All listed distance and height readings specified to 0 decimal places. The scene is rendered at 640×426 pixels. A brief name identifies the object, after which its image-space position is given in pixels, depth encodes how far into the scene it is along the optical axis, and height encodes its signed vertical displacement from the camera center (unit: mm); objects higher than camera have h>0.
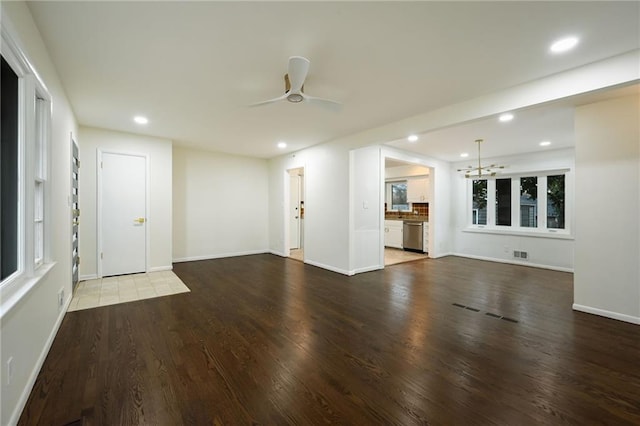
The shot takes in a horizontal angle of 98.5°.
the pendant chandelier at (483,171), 6258 +1008
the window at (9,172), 1727 +273
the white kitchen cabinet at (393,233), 8008 -602
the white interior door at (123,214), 4660 -2
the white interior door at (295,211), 7668 +62
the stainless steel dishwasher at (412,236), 7422 -632
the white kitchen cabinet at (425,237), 7273 -639
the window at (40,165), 2270 +404
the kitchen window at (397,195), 8677 +565
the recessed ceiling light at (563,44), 2089 +1308
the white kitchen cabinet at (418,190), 7648 +639
